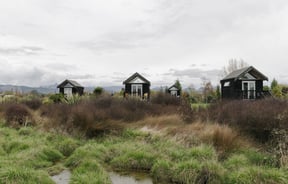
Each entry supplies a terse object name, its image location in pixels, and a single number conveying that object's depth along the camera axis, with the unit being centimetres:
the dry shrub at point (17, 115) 977
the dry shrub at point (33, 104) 1376
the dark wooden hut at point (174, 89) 3286
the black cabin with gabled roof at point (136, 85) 2466
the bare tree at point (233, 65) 3966
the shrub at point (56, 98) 1795
